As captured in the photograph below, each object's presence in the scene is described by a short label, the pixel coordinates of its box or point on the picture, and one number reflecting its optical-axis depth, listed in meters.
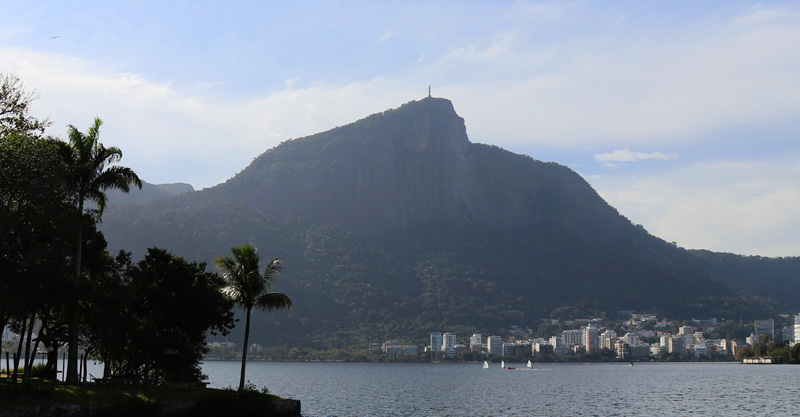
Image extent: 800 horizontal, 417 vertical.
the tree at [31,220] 38.50
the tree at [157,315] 43.88
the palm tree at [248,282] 46.88
